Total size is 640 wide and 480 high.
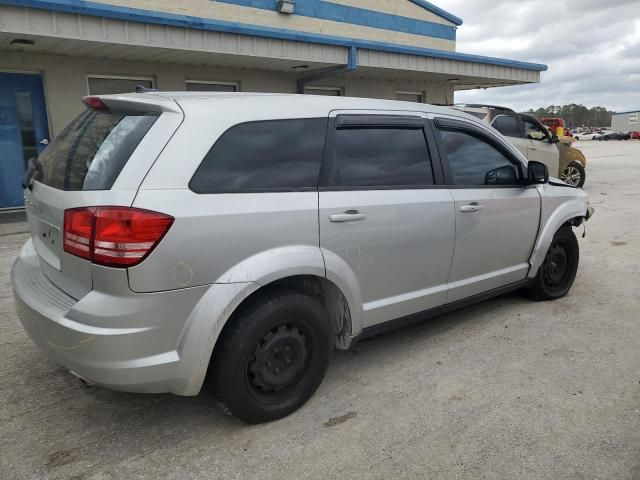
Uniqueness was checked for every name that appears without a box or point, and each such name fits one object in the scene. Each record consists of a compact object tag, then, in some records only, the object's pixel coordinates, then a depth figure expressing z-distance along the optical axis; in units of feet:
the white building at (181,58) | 24.63
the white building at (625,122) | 268.97
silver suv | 7.26
